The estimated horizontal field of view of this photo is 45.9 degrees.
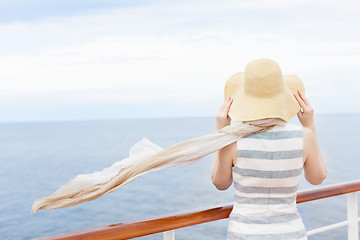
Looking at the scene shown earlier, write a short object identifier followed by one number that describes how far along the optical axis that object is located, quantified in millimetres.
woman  1292
